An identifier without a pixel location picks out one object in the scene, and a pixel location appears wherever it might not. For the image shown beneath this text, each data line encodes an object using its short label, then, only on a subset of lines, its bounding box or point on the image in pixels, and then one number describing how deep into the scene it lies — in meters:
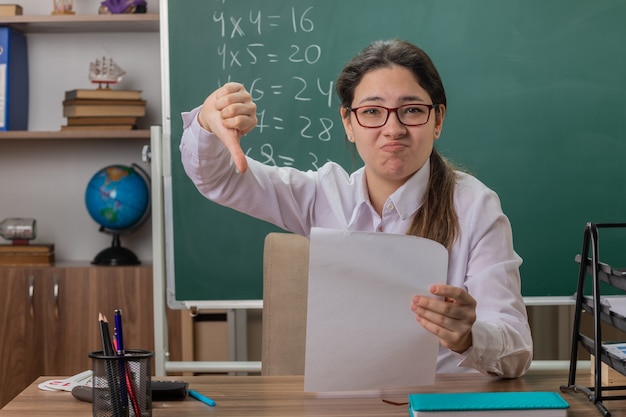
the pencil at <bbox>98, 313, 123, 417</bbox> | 1.75
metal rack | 1.82
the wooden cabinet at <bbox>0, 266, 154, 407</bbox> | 3.36
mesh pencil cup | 1.75
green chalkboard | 3.02
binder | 3.49
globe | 3.44
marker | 1.86
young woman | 2.10
